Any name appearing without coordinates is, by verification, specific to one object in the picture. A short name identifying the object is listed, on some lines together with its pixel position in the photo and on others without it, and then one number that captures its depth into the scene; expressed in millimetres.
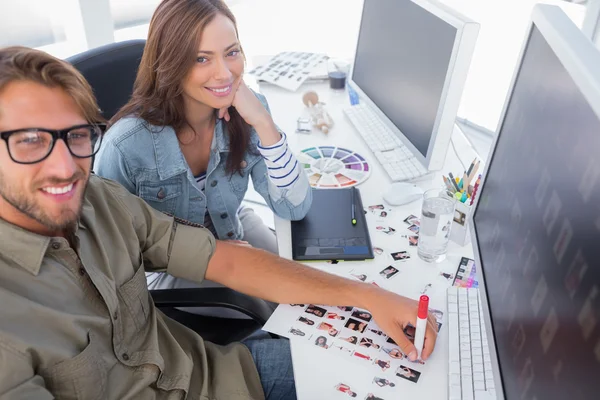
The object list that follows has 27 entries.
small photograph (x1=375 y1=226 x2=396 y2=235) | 1423
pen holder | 1339
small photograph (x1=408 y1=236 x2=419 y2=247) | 1377
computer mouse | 1535
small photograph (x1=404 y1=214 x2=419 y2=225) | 1464
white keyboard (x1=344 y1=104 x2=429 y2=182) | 1629
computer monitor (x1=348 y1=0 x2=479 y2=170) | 1322
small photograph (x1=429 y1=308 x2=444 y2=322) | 1141
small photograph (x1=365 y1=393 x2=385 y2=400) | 963
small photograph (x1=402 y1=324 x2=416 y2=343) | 1081
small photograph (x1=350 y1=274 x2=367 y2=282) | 1259
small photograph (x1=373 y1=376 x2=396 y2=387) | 991
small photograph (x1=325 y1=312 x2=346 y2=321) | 1150
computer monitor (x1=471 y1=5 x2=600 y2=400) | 597
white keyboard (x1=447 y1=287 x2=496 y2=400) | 953
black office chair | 1265
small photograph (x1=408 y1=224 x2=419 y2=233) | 1430
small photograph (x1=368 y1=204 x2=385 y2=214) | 1511
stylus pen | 1437
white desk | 991
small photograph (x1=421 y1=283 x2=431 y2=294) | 1215
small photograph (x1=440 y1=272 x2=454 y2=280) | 1255
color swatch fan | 1651
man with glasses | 896
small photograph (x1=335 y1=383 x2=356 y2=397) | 973
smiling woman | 1391
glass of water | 1302
